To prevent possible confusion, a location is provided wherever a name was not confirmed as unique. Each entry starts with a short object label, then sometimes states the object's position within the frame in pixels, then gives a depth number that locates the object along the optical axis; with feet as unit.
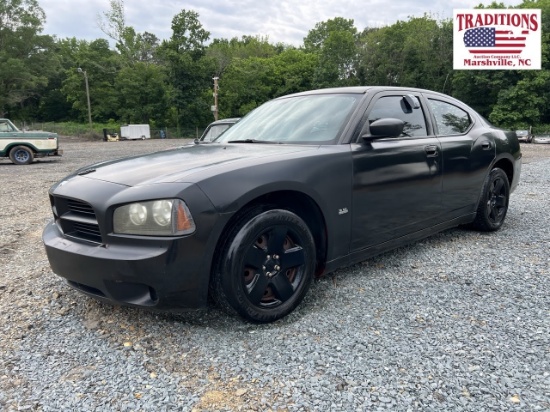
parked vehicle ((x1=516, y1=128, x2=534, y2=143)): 99.76
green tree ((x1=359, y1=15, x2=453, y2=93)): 173.99
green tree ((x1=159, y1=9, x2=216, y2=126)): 168.66
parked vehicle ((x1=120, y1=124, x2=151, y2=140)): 146.51
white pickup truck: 50.39
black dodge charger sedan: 7.26
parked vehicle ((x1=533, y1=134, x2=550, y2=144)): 98.93
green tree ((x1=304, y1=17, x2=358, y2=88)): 195.72
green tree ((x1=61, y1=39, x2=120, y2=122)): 186.70
